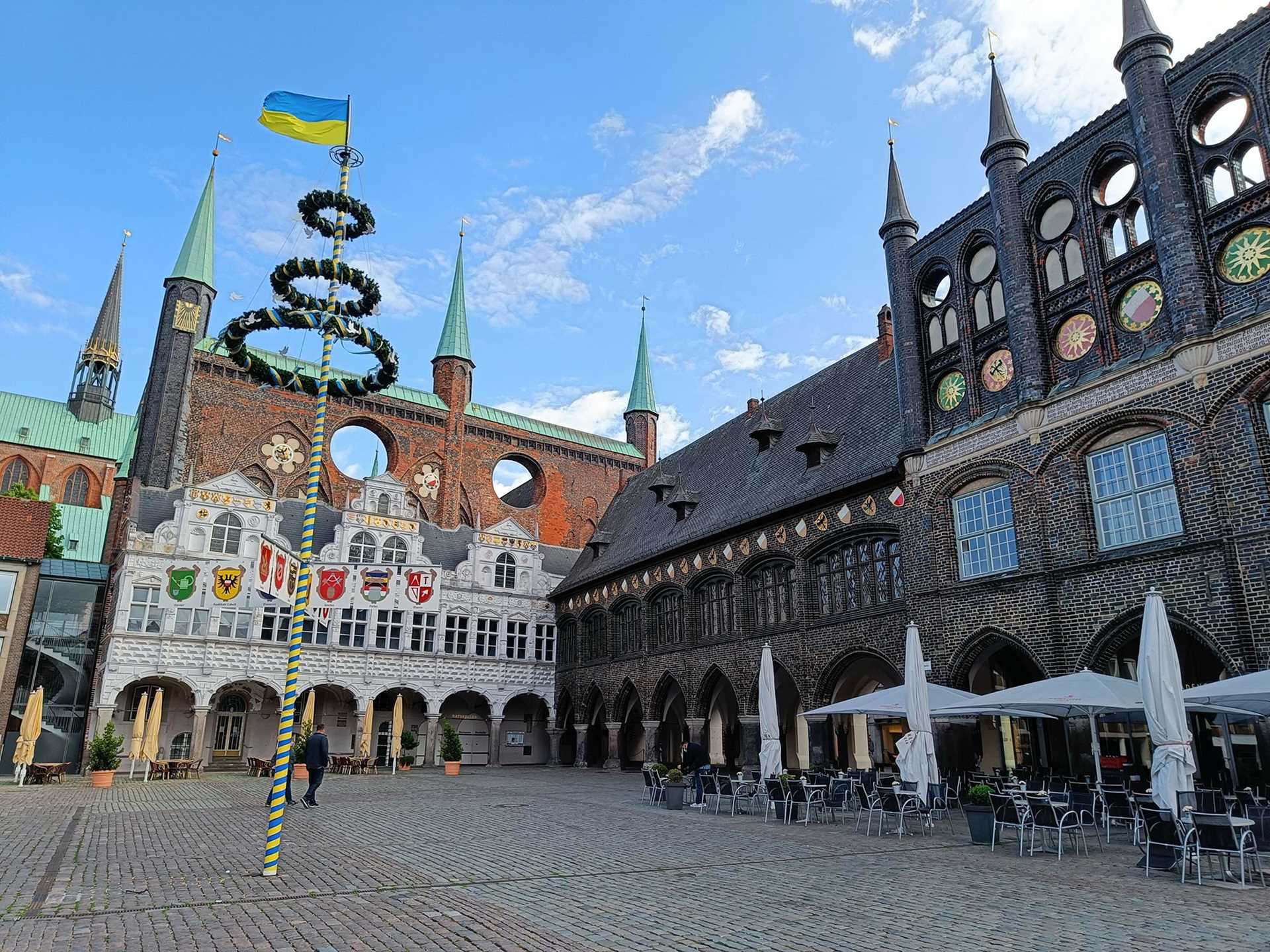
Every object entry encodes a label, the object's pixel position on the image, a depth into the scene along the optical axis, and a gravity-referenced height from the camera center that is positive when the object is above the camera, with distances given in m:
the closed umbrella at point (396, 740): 29.98 -0.36
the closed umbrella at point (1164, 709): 10.62 +0.27
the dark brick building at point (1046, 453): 14.82 +5.71
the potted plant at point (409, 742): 30.80 -0.40
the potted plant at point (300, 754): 24.38 -0.65
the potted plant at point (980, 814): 12.39 -1.14
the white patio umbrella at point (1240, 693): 10.77 +0.47
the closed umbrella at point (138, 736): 25.38 -0.18
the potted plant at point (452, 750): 30.56 -0.66
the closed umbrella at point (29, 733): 23.05 -0.08
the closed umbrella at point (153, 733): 26.03 -0.11
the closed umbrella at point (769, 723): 17.62 +0.16
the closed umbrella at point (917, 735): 14.16 -0.06
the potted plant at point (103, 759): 22.97 -0.76
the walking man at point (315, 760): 16.95 -0.57
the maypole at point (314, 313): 10.77 +5.34
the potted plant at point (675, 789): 17.70 -1.15
